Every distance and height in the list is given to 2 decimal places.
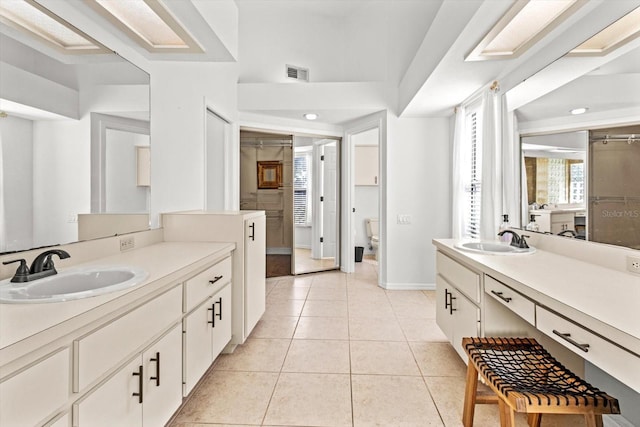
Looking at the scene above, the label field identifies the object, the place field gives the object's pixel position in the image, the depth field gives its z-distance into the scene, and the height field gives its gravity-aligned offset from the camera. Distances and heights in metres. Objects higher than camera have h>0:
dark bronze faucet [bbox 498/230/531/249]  2.29 -0.22
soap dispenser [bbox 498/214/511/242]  2.82 -0.12
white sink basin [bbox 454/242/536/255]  2.19 -0.27
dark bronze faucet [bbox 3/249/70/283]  1.27 -0.24
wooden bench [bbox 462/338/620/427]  1.19 -0.69
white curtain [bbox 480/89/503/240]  2.89 +0.39
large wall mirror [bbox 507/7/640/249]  1.66 +0.37
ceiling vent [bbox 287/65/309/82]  4.62 +1.90
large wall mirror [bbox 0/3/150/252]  1.41 +0.35
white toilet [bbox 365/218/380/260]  6.81 -0.45
